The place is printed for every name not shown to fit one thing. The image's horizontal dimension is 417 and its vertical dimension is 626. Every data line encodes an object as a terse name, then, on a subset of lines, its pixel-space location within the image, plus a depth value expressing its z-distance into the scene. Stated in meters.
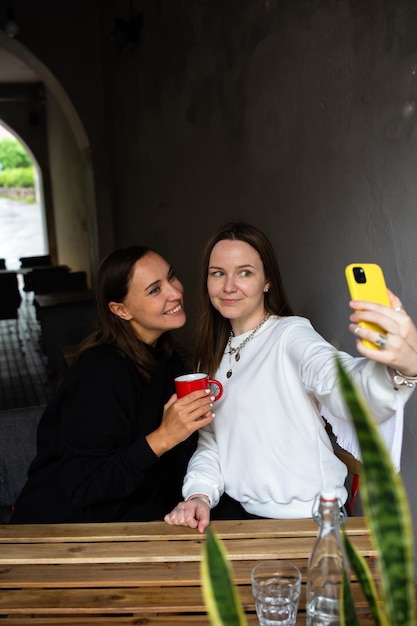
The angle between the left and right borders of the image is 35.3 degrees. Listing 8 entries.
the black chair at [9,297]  8.34
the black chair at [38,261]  11.51
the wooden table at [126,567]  1.26
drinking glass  1.17
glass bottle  1.02
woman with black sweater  1.81
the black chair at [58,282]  7.71
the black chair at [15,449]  2.30
